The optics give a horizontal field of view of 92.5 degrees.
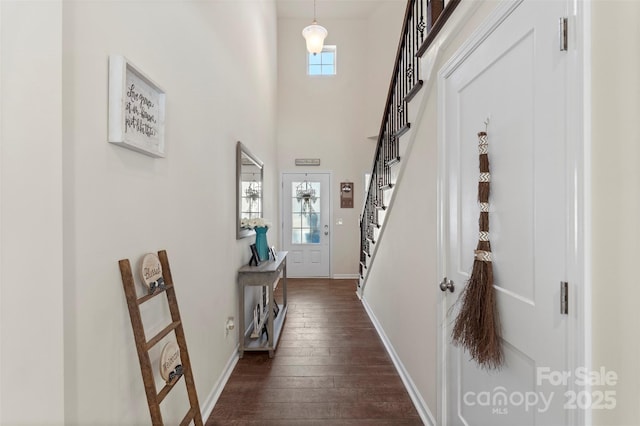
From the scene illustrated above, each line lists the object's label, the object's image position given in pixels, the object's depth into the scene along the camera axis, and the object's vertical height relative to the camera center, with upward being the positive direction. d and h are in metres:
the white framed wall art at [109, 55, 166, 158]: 1.08 +0.41
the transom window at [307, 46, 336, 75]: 6.32 +3.08
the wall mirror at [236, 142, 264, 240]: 2.80 +0.27
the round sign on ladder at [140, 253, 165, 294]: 1.26 -0.25
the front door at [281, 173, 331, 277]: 6.23 -0.22
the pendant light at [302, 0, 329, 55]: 4.18 +2.42
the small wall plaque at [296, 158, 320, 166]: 6.20 +1.04
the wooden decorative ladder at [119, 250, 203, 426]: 1.14 -0.46
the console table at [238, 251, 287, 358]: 2.75 -0.83
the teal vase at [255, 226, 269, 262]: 3.15 -0.32
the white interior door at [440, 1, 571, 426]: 0.94 +0.03
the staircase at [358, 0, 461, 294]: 1.97 +0.92
